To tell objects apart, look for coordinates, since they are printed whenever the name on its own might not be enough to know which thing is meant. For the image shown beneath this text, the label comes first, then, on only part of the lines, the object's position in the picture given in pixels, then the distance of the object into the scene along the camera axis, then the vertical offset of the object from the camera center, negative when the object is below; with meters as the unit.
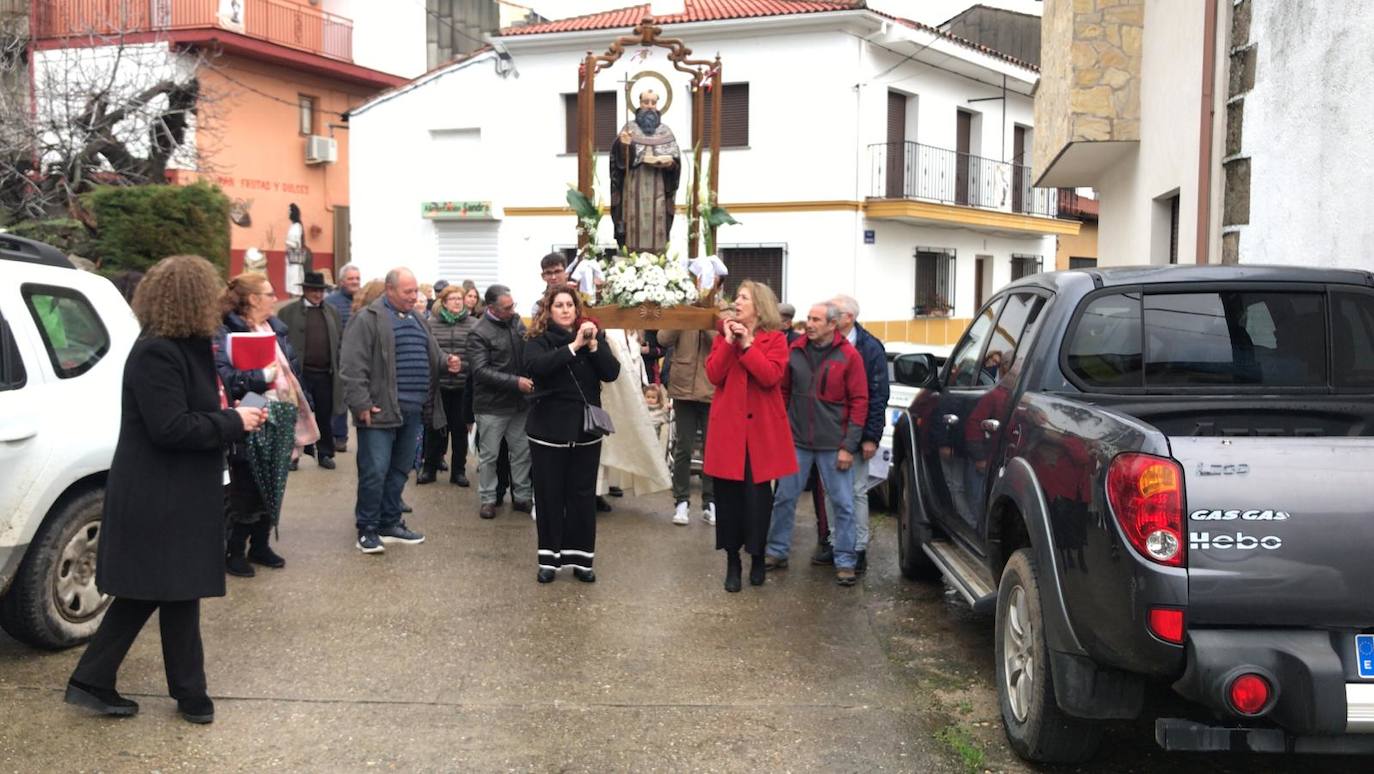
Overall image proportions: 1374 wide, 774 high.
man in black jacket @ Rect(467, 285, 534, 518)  9.38 -0.78
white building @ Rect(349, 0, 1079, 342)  24.75 +2.81
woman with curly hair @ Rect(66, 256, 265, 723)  4.86 -0.75
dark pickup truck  3.82 -0.69
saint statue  9.78 +0.86
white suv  5.59 -0.68
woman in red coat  7.45 -0.87
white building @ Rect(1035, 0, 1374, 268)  7.50 +1.32
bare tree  16.58 +2.33
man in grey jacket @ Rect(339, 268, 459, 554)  8.07 -0.69
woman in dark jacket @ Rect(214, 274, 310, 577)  7.40 -0.62
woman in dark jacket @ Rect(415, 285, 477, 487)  11.01 -0.82
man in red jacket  7.69 -0.73
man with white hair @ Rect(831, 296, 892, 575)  7.73 -0.68
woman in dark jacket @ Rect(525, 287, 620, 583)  7.55 -0.89
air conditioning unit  28.83 +3.17
